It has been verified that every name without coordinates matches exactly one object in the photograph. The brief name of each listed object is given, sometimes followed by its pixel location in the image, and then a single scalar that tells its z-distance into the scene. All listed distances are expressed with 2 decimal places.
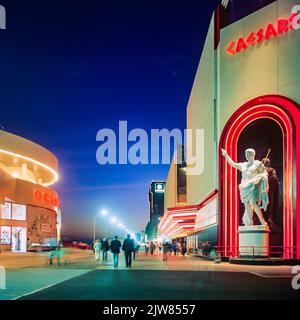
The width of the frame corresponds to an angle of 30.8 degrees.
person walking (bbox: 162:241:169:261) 35.53
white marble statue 27.91
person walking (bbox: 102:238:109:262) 35.51
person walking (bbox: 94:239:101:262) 35.00
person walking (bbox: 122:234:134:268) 26.44
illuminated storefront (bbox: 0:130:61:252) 66.44
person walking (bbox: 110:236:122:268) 26.32
